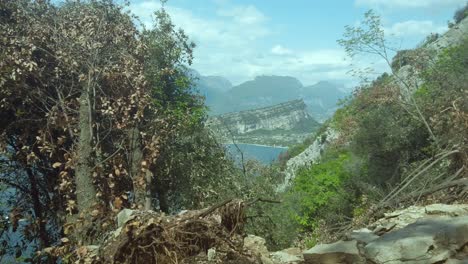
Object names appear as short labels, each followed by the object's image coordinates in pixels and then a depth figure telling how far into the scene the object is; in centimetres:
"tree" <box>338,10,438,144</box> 2580
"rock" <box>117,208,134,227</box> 674
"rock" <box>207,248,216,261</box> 630
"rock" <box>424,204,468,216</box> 815
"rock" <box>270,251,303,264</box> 734
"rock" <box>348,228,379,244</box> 704
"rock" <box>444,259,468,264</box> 566
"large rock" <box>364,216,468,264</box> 596
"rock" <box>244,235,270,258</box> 739
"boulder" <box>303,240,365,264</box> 661
